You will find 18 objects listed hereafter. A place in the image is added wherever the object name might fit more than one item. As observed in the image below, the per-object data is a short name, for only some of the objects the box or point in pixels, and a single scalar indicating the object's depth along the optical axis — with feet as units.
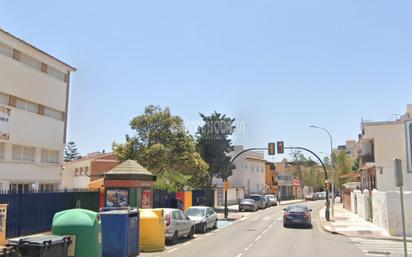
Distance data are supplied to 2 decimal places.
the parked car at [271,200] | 201.79
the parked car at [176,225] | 63.32
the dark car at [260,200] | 177.37
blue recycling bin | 47.52
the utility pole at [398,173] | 39.88
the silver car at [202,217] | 82.17
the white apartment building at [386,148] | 143.64
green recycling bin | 39.06
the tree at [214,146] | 166.30
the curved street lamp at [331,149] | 136.93
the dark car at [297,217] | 94.79
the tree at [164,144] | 133.90
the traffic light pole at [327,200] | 112.27
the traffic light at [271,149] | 118.93
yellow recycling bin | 55.67
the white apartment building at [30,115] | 90.99
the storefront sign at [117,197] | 75.20
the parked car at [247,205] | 160.66
